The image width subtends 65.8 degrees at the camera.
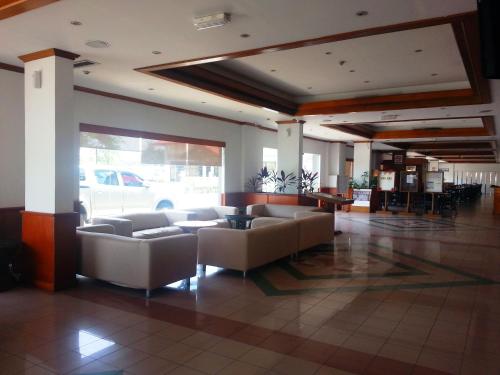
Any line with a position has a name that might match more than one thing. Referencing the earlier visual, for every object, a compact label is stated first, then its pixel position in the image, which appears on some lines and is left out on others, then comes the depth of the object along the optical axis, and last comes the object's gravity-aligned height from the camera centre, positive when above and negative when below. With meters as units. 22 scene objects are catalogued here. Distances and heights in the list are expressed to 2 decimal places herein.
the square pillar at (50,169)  4.78 +0.12
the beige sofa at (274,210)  9.27 -0.71
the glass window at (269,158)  12.88 +0.79
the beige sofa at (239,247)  5.37 -0.95
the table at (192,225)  6.68 -0.79
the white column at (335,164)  16.81 +0.78
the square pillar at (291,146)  10.57 +0.98
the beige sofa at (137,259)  4.48 -0.97
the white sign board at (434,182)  13.74 +0.02
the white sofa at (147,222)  6.61 -0.82
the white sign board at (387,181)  14.76 +0.05
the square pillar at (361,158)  15.53 +0.97
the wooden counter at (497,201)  15.08 -0.70
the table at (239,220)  7.62 -0.79
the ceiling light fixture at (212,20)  3.68 +1.55
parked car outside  7.39 -0.29
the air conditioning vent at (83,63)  5.36 +1.64
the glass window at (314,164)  16.16 +0.74
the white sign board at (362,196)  14.66 -0.56
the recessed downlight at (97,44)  4.54 +1.62
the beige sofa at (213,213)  8.43 -0.75
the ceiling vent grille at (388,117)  9.45 +1.62
